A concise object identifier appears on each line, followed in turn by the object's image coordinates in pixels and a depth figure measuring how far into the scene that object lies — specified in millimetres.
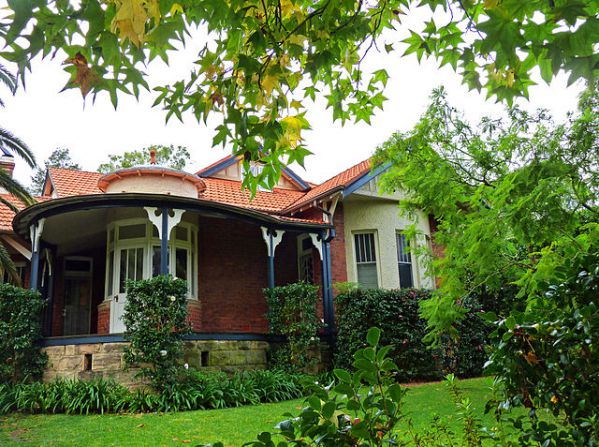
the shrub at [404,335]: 12492
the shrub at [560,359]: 2035
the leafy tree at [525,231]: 2098
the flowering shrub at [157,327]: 10055
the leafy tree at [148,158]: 33688
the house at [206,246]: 12055
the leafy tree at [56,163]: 42469
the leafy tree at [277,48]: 2438
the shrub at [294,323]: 12117
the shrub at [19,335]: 10602
